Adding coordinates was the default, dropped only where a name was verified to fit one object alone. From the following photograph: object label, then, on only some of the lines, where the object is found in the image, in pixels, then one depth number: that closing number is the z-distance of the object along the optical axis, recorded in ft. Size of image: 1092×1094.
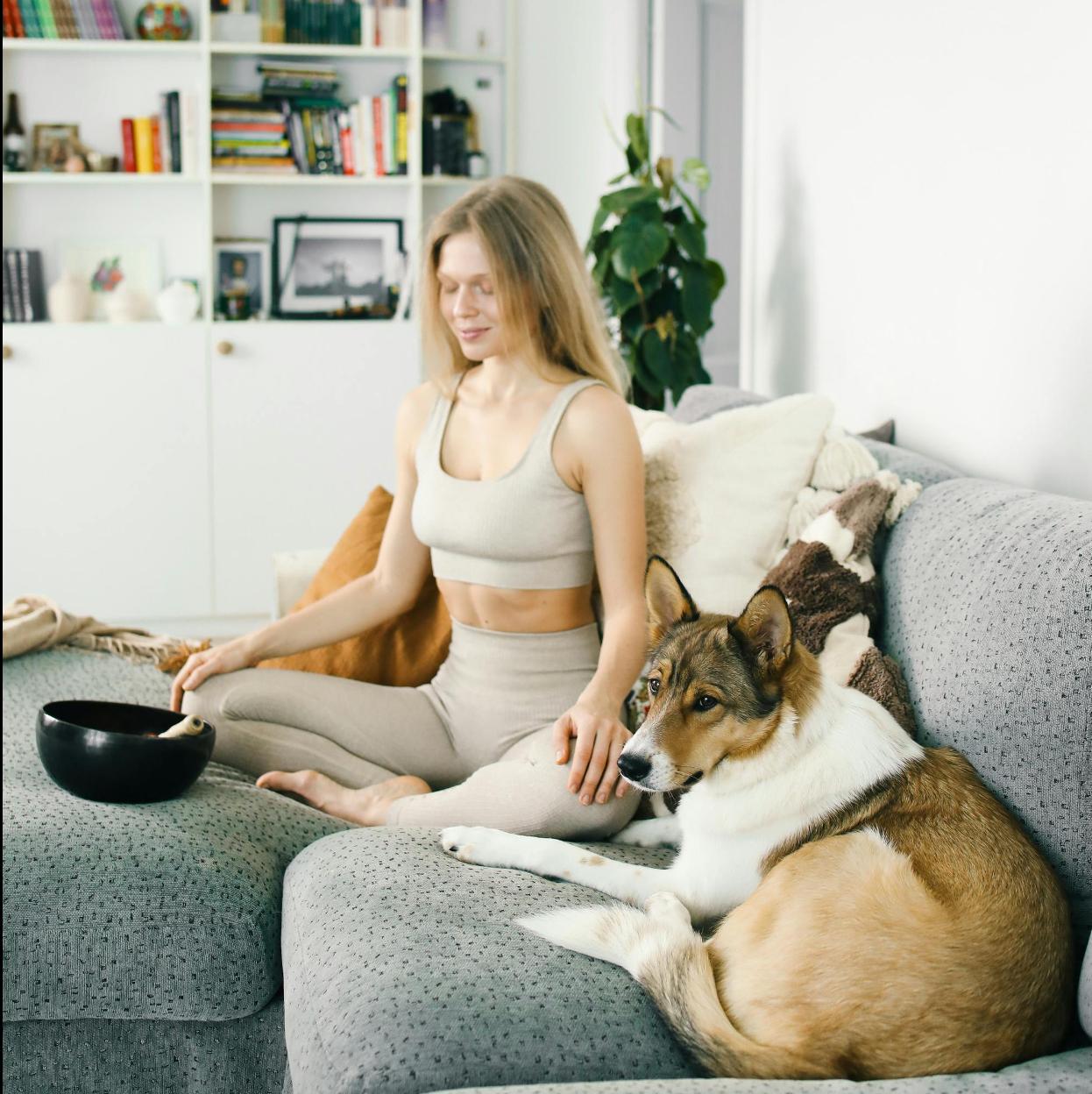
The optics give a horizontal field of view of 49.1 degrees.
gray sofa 3.62
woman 5.97
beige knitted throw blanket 7.36
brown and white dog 3.42
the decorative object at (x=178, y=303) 14.52
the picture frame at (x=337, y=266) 15.30
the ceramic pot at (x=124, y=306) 14.55
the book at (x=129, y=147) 14.64
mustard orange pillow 6.98
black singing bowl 5.01
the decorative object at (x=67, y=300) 14.32
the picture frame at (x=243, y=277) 15.03
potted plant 10.37
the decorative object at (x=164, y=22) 14.33
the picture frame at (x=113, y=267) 14.99
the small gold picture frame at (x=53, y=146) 14.61
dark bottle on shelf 14.39
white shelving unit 14.30
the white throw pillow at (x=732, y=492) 6.07
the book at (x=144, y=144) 14.62
